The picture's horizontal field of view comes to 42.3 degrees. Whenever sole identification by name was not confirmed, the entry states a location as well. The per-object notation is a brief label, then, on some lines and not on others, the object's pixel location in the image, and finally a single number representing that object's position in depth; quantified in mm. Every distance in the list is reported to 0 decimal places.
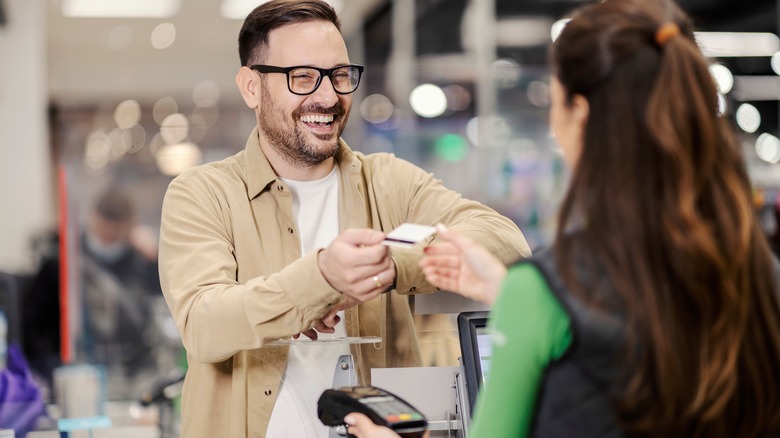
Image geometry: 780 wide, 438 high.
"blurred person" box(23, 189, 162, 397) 6098
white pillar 8070
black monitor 1757
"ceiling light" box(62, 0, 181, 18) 10719
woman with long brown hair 1188
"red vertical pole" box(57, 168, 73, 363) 5547
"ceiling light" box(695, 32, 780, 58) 9219
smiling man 1830
